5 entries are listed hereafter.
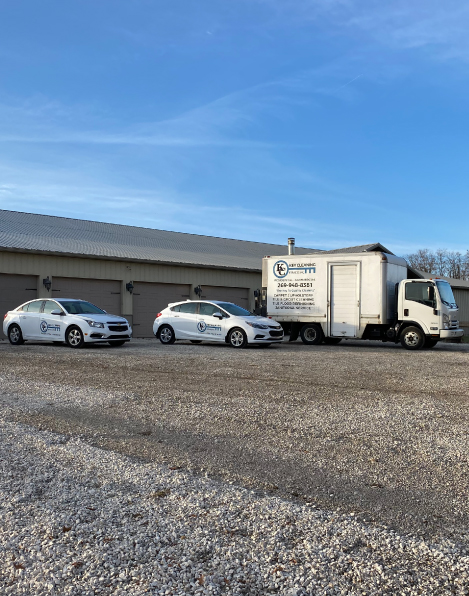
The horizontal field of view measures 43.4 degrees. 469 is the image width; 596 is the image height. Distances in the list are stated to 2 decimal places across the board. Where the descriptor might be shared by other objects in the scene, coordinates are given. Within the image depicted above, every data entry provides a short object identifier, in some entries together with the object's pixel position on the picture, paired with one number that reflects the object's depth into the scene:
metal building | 22.55
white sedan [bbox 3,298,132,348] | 16.81
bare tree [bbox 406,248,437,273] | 75.69
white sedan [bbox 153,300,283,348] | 17.42
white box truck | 17.86
